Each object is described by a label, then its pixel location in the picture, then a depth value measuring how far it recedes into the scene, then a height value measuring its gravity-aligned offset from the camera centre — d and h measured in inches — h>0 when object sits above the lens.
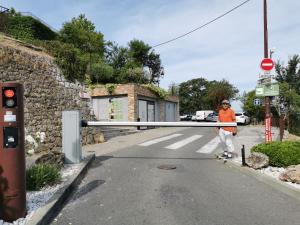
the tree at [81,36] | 831.5 +311.8
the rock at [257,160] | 203.7 -44.4
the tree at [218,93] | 1528.7 +143.5
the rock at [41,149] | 285.5 -43.0
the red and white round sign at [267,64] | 273.6 +61.4
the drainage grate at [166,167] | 221.6 -53.9
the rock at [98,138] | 378.9 -39.6
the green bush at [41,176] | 152.1 -43.3
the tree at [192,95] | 1905.3 +175.4
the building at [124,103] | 633.3 +37.9
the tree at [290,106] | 686.6 +21.4
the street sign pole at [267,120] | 282.2 -8.9
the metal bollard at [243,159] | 217.8 -45.6
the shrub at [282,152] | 199.1 -36.5
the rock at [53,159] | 190.1 -38.3
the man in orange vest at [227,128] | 245.7 -16.1
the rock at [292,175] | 167.7 -48.1
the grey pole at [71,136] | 219.7 -20.7
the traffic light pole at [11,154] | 112.8 -19.6
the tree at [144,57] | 1046.8 +279.8
